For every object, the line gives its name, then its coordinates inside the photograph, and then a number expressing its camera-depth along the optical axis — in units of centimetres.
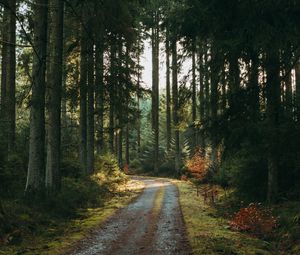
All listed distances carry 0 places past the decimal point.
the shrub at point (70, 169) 2178
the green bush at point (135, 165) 4869
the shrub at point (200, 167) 2736
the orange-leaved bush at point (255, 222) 1226
